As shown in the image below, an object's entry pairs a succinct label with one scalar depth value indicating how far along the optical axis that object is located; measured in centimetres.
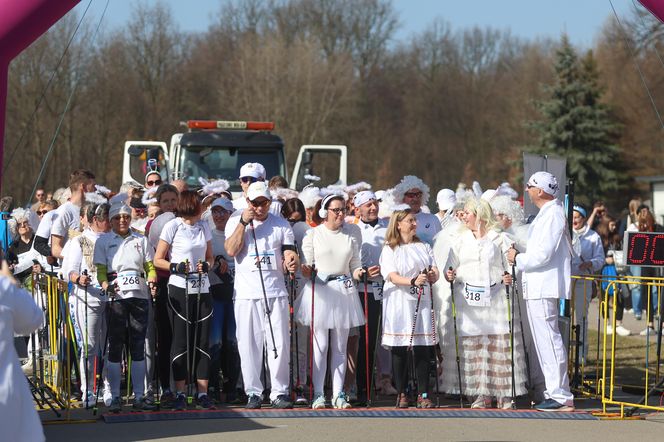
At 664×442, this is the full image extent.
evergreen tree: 5344
